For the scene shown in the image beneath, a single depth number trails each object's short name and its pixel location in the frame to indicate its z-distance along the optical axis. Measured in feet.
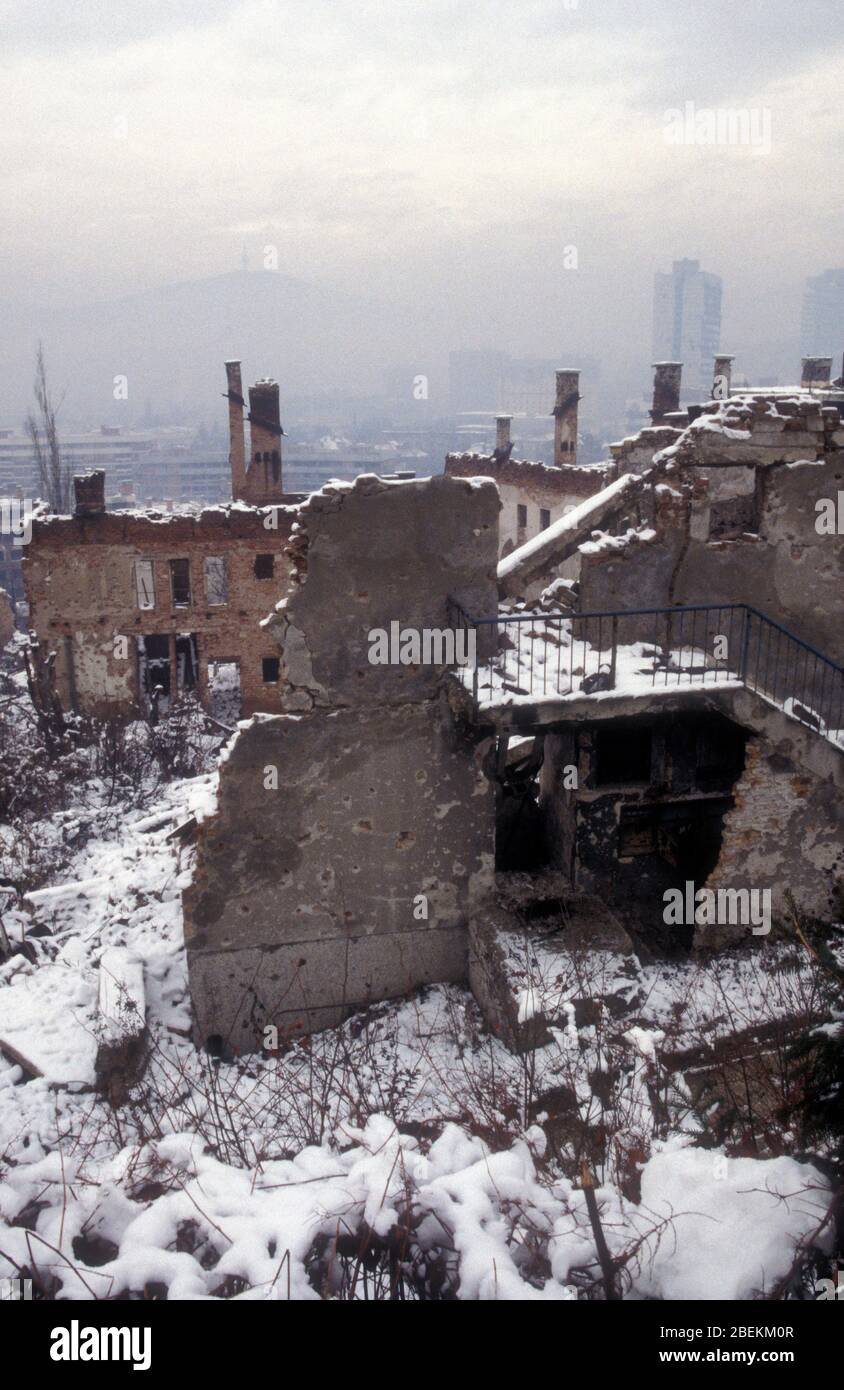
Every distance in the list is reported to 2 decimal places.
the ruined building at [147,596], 88.33
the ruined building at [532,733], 37.42
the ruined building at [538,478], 105.29
